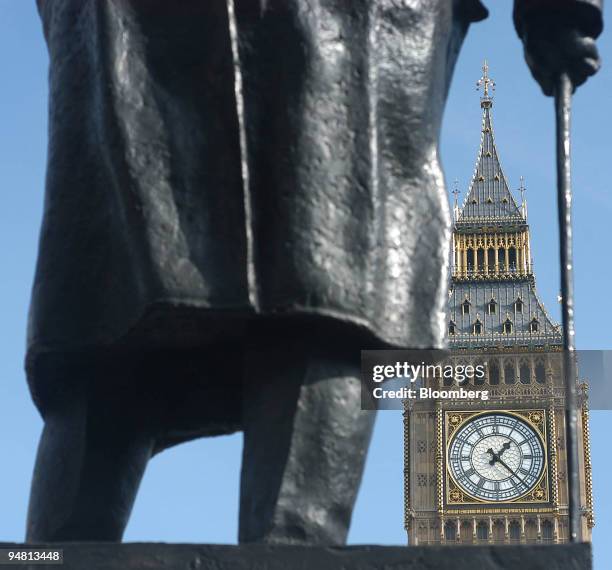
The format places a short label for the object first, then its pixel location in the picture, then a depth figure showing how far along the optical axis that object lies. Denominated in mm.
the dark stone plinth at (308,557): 3271
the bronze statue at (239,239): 3566
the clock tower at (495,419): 72562
